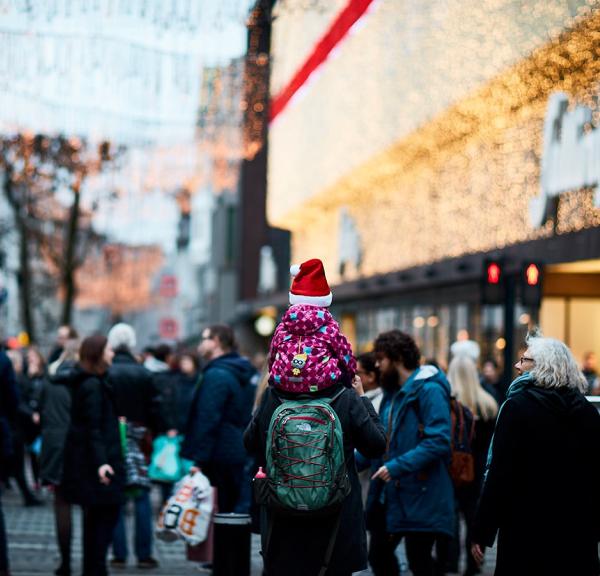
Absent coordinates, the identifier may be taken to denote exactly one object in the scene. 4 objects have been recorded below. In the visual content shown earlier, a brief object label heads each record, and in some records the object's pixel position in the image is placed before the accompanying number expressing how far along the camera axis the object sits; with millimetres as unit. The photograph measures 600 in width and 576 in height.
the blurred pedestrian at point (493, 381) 12805
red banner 36906
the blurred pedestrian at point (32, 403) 17094
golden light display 21531
